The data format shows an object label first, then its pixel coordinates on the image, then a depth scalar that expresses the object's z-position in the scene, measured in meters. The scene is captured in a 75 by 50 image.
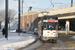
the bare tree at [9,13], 69.86
